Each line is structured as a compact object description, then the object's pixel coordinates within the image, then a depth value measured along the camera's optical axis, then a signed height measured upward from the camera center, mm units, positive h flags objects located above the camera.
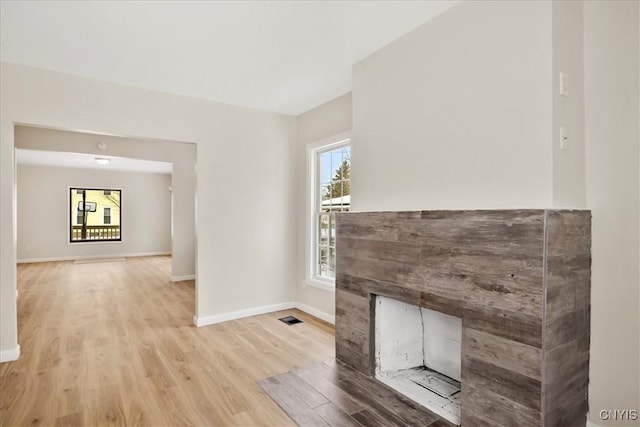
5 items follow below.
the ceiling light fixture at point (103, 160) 7412 +1161
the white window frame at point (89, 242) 9375 -776
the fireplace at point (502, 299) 1674 -494
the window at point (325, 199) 4109 +168
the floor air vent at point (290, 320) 4094 -1334
